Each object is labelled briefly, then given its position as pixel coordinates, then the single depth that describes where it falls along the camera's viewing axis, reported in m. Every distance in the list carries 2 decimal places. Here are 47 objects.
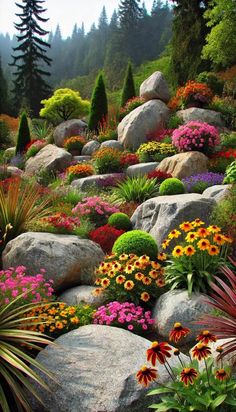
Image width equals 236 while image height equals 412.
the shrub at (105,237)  8.05
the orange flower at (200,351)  3.07
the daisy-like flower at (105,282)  5.91
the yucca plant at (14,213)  7.53
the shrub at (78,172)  13.73
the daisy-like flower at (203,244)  5.53
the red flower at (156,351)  2.97
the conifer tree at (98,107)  18.78
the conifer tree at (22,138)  19.47
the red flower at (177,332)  3.16
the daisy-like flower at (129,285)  5.73
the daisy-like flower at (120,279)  5.81
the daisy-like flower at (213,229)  5.75
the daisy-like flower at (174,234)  5.97
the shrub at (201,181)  10.54
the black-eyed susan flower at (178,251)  5.66
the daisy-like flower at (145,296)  5.77
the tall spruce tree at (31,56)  34.78
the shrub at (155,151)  13.47
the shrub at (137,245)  6.80
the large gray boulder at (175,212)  7.34
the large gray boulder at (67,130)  18.34
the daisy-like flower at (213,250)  5.56
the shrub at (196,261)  5.65
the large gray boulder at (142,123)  15.57
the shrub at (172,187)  9.85
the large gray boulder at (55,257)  6.49
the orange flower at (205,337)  3.16
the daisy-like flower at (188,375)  3.05
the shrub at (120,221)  8.88
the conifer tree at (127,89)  20.56
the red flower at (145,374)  2.97
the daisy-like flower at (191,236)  5.68
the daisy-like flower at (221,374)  3.19
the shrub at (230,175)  9.79
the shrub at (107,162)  13.67
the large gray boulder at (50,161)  15.43
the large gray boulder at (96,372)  3.84
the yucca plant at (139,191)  10.69
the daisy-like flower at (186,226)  5.87
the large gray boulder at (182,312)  5.38
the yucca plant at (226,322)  4.12
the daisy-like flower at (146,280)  5.87
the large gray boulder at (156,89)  16.86
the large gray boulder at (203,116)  15.23
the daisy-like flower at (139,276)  5.83
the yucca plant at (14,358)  3.82
